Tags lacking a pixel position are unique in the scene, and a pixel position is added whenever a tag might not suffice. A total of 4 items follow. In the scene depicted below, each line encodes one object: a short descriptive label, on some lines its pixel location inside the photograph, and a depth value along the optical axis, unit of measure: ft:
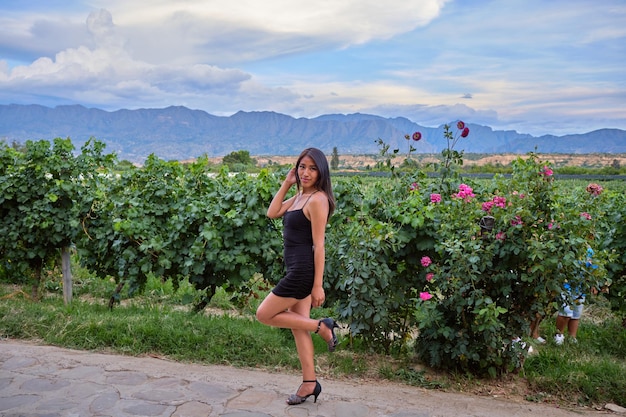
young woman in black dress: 13.00
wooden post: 23.97
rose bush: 15.16
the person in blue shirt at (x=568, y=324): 20.75
